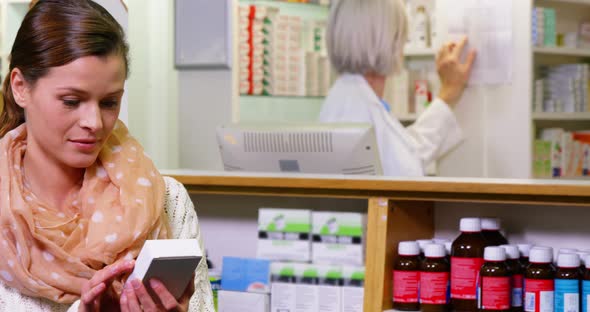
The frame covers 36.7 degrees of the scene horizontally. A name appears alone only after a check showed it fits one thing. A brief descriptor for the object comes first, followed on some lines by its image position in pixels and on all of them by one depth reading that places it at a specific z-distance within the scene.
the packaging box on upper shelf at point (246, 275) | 2.52
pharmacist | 3.97
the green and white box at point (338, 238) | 2.42
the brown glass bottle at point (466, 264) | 2.22
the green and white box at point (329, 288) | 2.43
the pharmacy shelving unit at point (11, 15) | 5.38
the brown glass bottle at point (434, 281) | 2.25
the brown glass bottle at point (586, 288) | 2.08
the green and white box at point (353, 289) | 2.39
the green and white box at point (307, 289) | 2.46
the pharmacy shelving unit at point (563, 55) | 5.03
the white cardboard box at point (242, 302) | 2.51
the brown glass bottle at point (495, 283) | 2.14
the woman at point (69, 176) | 1.69
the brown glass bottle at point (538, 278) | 2.12
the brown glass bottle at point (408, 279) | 2.29
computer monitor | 2.78
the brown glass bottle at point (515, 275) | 2.19
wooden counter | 2.16
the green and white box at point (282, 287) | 2.48
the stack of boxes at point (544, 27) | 5.04
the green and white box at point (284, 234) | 2.50
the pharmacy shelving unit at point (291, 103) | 4.70
